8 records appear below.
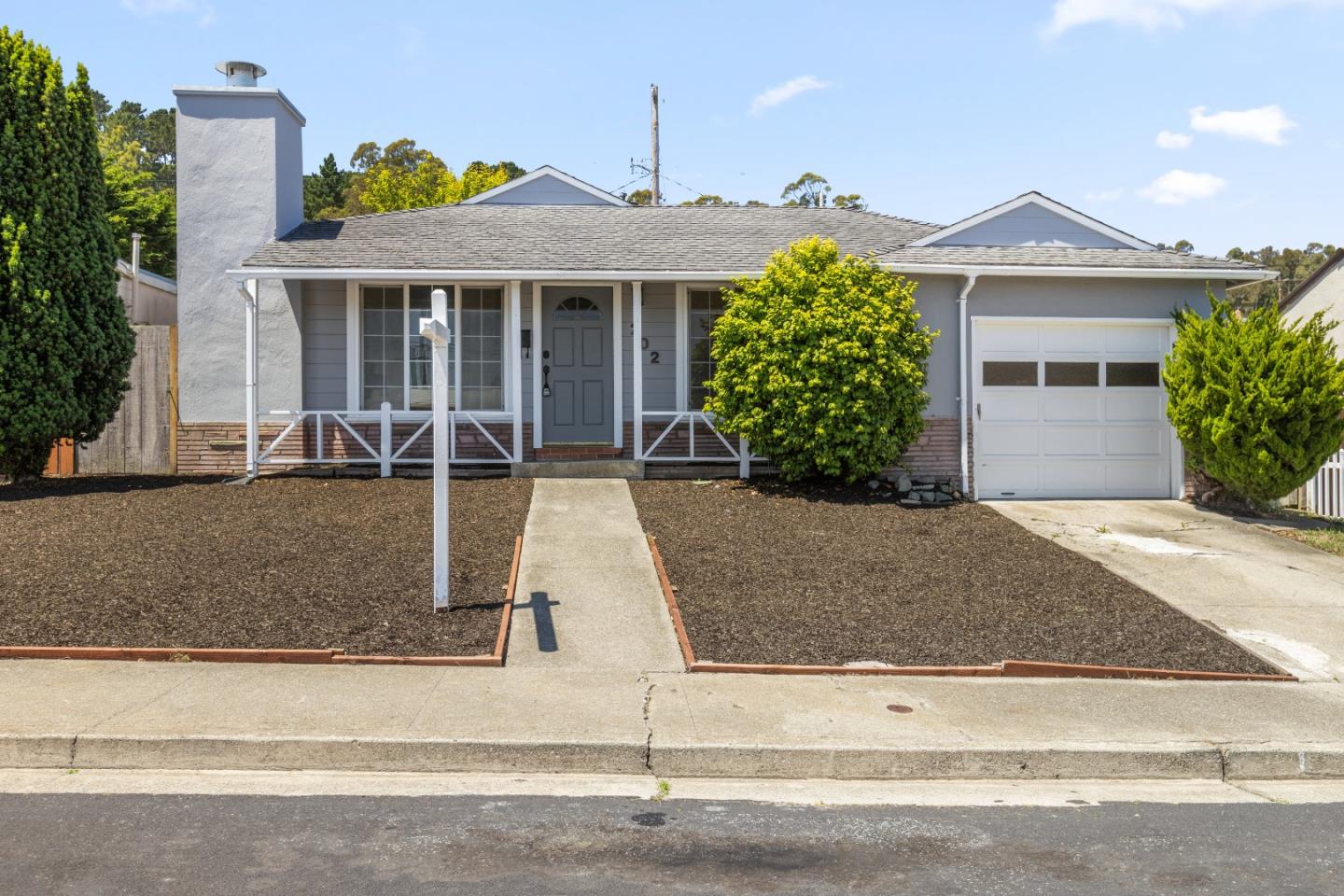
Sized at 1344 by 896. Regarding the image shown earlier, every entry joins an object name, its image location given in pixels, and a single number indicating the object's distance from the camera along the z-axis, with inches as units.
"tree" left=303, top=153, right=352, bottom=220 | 1823.3
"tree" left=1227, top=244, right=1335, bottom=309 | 2258.4
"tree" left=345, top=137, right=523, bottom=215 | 1307.8
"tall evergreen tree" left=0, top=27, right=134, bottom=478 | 471.8
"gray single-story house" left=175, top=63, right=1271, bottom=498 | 532.1
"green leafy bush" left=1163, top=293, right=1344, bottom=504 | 464.1
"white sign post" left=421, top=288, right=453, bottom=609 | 306.7
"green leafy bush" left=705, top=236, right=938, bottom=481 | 474.3
